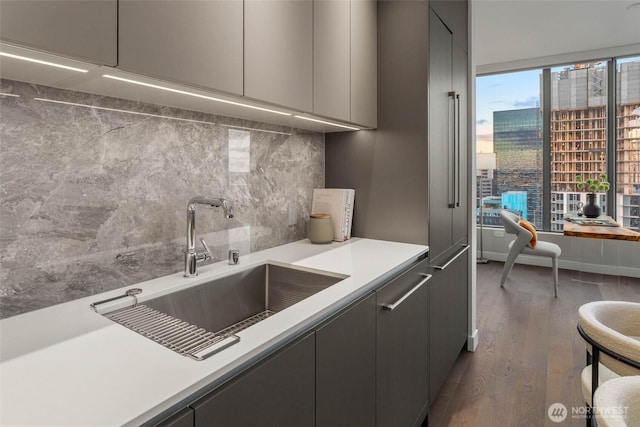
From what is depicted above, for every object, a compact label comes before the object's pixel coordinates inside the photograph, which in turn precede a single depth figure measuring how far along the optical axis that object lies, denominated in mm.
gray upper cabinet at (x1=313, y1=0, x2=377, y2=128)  1575
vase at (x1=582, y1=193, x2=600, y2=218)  4466
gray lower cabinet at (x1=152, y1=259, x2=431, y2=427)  787
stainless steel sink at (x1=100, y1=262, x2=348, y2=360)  844
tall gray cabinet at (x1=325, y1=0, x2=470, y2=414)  1900
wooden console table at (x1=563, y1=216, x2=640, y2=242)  3126
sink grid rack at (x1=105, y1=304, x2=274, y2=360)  789
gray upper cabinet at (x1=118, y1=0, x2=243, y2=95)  888
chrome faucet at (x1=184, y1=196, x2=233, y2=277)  1319
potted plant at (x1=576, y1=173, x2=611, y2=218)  4411
